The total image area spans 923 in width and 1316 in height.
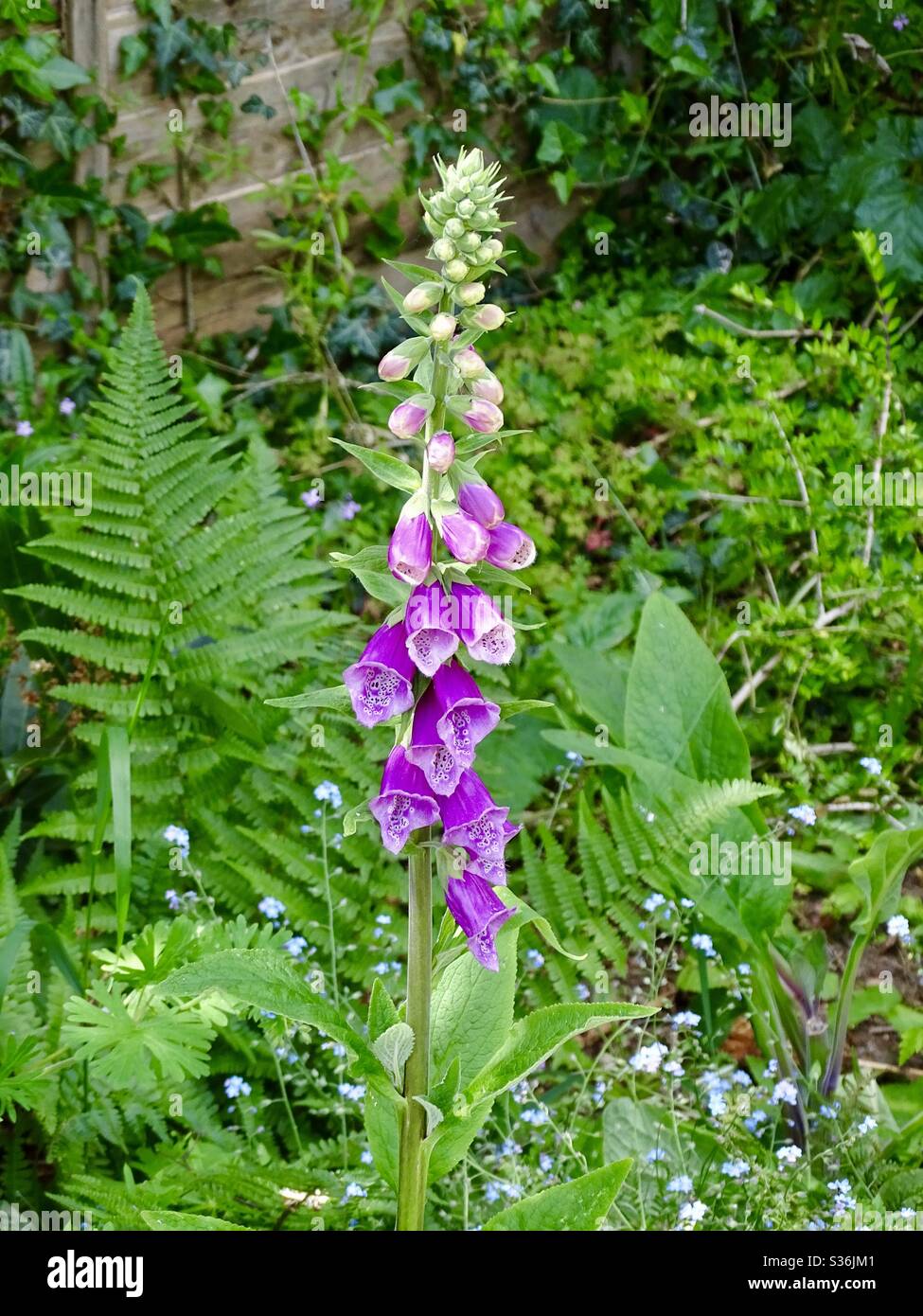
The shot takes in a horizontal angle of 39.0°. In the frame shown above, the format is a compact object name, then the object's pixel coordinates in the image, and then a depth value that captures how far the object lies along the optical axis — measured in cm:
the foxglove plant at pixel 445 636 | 162
